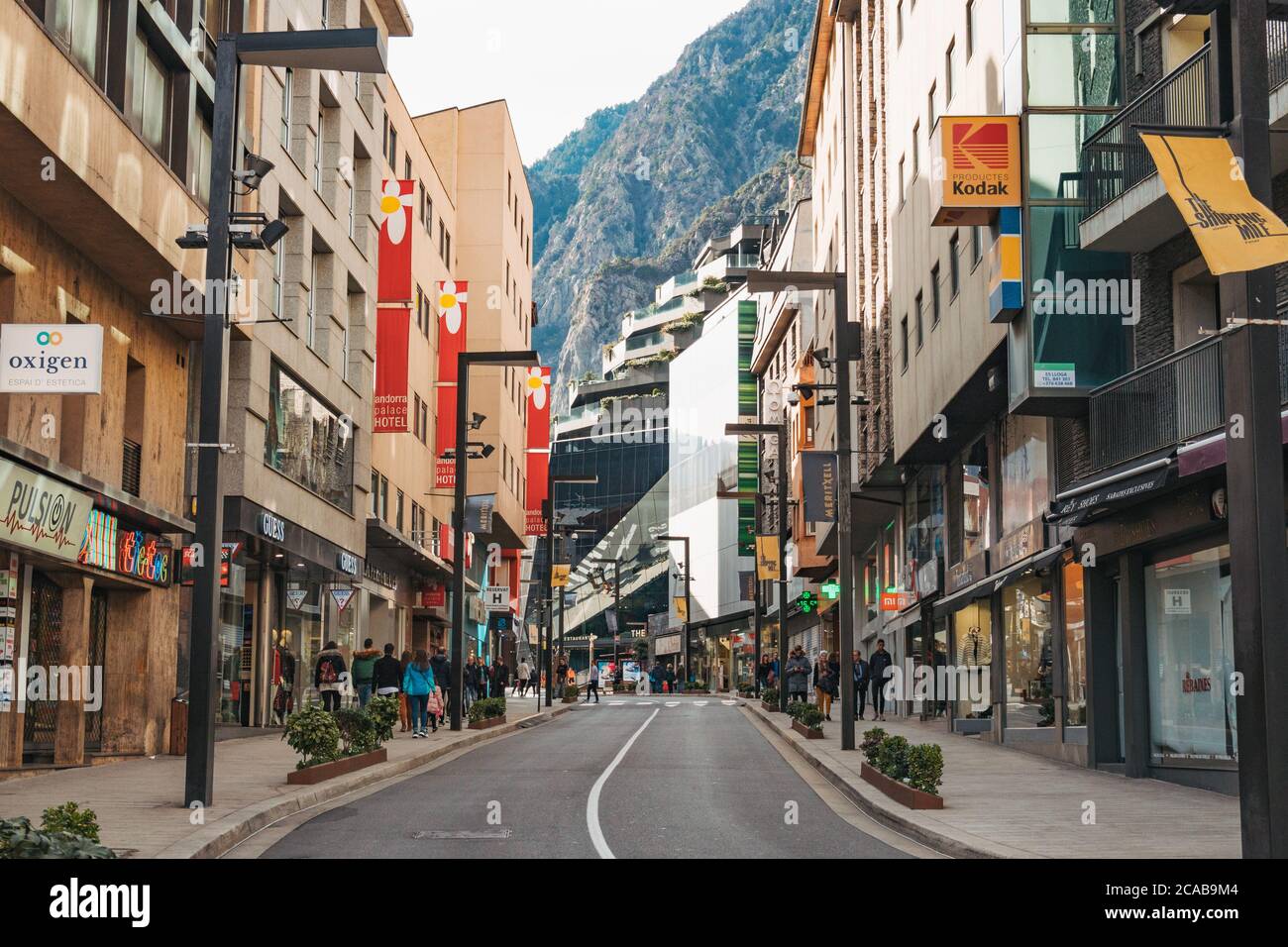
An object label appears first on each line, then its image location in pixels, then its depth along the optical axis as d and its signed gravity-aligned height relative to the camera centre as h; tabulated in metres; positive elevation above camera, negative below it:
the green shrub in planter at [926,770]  15.77 -1.28
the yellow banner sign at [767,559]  52.12 +2.90
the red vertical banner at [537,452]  67.00 +8.85
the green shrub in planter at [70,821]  9.56 -1.09
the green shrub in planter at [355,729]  20.31 -1.11
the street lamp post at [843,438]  26.55 +3.61
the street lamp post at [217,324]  15.34 +3.30
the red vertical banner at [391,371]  39.16 +7.02
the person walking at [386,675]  30.56 -0.58
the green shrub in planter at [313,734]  18.47 -1.06
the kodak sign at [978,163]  23.33 +7.27
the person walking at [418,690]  30.05 -0.88
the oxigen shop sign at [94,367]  18.08 +3.74
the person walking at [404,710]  32.78 -1.39
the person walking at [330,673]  28.78 -0.50
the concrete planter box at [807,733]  30.27 -1.74
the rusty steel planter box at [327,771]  17.84 -1.52
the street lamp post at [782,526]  42.72 +3.20
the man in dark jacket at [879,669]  38.83 -0.61
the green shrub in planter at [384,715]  21.84 -1.00
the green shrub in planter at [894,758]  16.80 -1.26
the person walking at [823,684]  42.06 -1.08
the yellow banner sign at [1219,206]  9.26 +2.66
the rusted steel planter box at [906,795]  15.57 -1.57
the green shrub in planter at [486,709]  34.85 -1.49
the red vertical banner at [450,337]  51.00 +10.23
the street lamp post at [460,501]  32.62 +3.04
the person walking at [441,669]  34.66 -0.54
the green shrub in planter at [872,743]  18.70 -1.22
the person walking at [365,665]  31.64 -0.39
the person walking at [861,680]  39.72 -0.90
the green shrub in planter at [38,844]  8.33 -1.09
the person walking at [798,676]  44.03 -0.90
